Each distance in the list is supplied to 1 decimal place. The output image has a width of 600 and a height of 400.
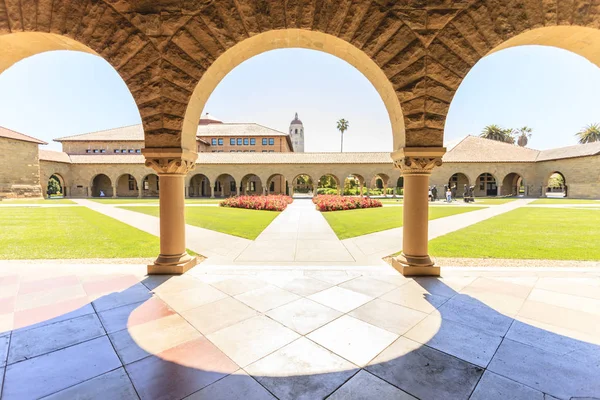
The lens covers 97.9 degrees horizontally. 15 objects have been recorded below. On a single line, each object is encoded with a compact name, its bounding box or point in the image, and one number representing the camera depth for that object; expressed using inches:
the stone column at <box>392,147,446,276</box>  199.2
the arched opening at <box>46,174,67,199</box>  2018.3
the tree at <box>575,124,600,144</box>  2190.0
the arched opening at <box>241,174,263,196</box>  1679.7
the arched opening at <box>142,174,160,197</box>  1616.1
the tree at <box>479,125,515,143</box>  2443.4
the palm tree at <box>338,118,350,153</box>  2933.1
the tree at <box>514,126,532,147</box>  2795.3
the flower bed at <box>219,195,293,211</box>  809.3
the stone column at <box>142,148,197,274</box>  208.1
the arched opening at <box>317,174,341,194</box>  2142.0
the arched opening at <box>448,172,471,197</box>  1603.1
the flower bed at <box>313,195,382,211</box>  783.1
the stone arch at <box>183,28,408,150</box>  184.9
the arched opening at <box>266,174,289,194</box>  1749.9
